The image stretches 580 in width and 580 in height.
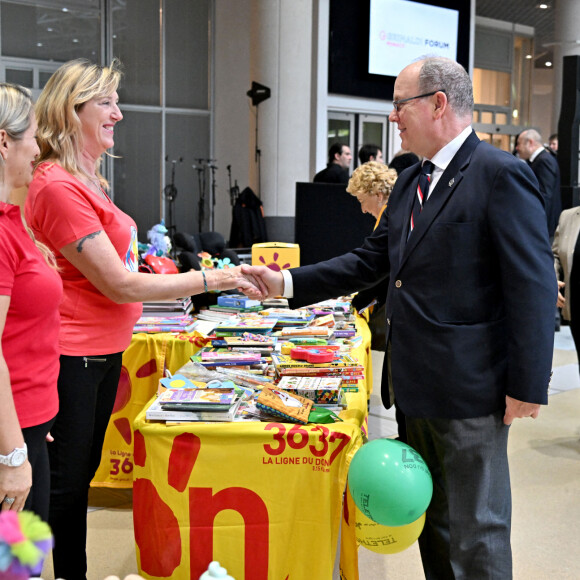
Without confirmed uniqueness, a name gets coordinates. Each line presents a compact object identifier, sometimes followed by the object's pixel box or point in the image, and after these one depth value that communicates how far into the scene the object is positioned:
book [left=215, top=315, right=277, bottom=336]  3.11
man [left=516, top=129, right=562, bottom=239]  7.55
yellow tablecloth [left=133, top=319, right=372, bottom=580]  2.07
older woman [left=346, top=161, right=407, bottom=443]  4.03
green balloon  1.78
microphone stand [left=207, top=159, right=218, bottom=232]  12.46
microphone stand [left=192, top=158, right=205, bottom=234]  12.23
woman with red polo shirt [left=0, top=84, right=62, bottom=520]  1.50
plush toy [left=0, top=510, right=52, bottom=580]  0.80
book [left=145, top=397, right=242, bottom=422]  2.12
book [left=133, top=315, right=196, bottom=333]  3.36
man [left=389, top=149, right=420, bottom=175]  6.34
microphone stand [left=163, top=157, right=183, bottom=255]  12.03
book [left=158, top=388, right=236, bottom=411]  2.14
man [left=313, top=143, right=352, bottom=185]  7.40
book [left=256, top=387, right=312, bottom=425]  2.10
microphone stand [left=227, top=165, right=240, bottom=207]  12.12
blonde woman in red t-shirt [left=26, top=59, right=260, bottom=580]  2.03
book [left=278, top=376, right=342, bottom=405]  2.28
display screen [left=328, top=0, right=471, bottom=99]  10.44
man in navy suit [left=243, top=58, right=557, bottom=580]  1.76
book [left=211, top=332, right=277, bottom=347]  2.91
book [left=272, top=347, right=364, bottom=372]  2.51
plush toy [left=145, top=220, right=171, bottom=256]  4.14
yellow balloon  1.91
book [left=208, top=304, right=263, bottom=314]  3.70
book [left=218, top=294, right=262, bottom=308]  3.73
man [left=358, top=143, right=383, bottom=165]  7.41
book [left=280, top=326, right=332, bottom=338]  3.07
